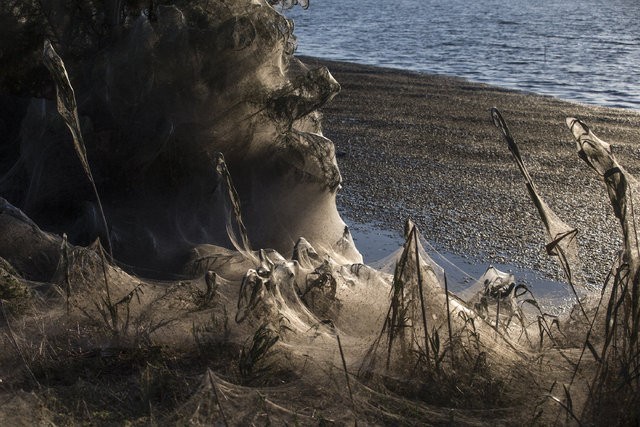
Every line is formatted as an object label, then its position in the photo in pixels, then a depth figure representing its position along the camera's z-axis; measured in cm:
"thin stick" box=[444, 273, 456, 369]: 279
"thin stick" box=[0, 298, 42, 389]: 290
